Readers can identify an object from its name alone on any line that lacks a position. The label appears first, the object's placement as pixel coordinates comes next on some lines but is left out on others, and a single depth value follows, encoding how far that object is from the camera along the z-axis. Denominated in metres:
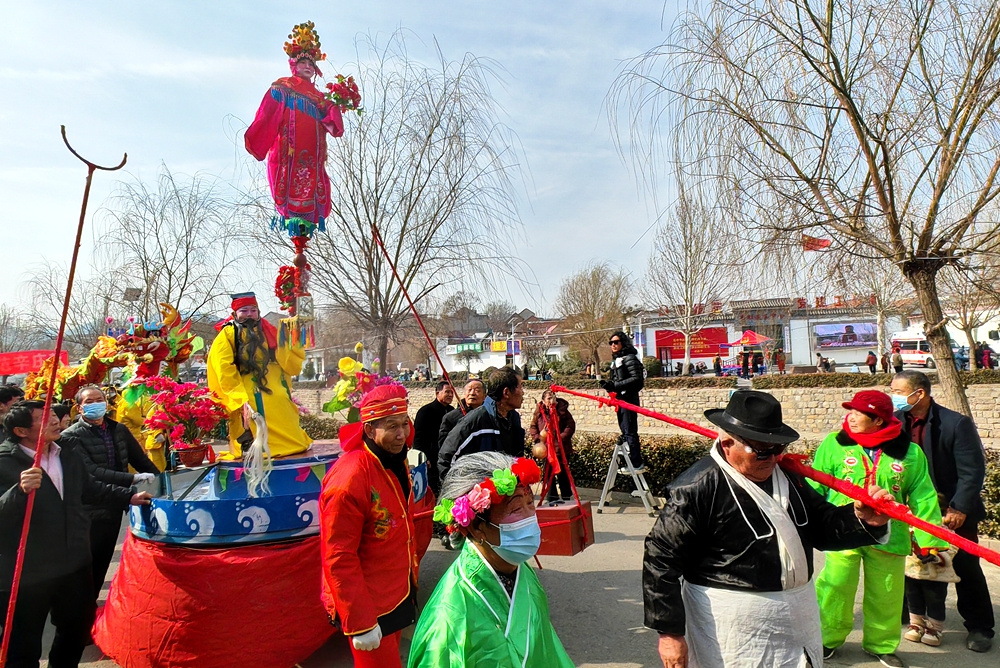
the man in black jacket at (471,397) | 5.60
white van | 30.89
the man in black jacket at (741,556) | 2.39
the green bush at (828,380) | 17.09
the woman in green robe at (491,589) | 2.36
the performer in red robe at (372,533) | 2.63
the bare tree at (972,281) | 5.77
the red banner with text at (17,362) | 22.19
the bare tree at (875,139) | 5.59
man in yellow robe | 4.82
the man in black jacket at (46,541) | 3.29
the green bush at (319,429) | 13.37
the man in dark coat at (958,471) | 3.98
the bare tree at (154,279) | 18.20
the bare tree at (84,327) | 19.94
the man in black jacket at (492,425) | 4.62
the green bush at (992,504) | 5.50
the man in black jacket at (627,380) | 7.52
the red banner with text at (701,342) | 45.03
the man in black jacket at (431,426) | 6.77
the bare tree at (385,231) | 11.80
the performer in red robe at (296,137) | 5.38
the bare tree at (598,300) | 36.19
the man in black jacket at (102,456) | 4.41
